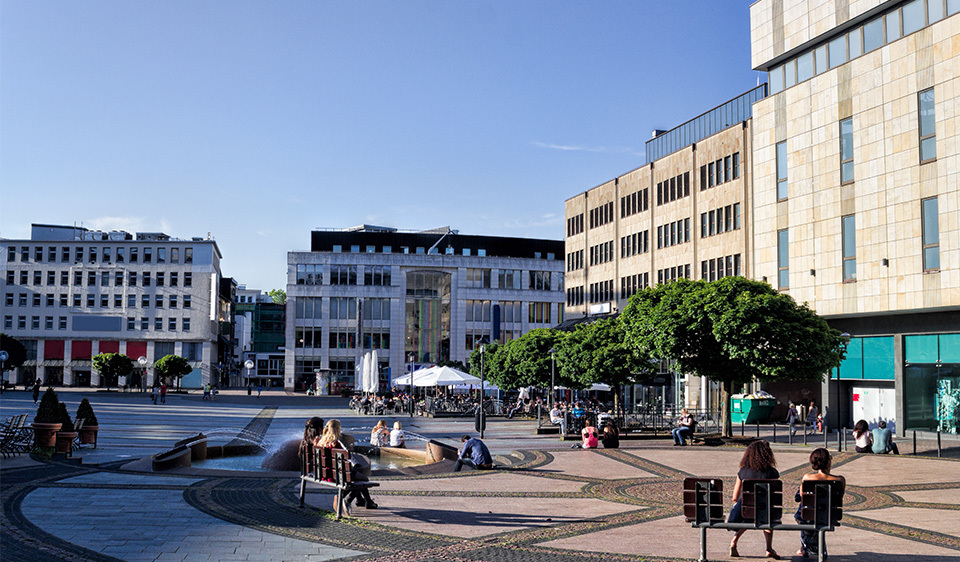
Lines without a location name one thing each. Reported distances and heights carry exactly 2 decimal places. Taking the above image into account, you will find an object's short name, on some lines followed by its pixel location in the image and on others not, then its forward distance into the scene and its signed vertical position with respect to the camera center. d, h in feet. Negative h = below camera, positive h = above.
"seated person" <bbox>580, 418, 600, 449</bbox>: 84.58 -8.62
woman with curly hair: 34.27 -4.69
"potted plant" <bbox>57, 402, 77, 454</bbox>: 66.49 -6.97
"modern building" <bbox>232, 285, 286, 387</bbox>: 433.07 +3.26
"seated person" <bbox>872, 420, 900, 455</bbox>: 84.17 -8.63
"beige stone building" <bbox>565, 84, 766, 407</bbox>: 158.51 +26.70
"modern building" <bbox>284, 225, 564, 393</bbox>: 329.52 +18.03
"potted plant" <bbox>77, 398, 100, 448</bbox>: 77.10 -7.21
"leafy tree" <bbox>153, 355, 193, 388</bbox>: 254.88 -6.50
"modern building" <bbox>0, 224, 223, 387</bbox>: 323.57 +15.35
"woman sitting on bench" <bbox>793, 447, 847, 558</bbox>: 34.09 -4.89
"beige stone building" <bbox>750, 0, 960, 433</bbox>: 108.06 +22.12
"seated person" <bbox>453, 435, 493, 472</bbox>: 63.41 -7.84
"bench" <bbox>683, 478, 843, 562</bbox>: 32.24 -5.78
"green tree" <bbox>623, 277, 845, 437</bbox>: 91.15 +1.67
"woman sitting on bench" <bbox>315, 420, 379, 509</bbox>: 42.88 -4.72
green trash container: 134.10 -8.87
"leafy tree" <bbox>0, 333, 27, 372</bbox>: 266.98 -2.77
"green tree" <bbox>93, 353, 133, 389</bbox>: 256.11 -6.08
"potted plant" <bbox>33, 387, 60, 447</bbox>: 65.43 -5.91
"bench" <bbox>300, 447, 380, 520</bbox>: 39.96 -6.00
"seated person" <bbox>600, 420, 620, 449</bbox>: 86.28 -8.79
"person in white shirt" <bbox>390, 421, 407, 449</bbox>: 81.00 -8.36
